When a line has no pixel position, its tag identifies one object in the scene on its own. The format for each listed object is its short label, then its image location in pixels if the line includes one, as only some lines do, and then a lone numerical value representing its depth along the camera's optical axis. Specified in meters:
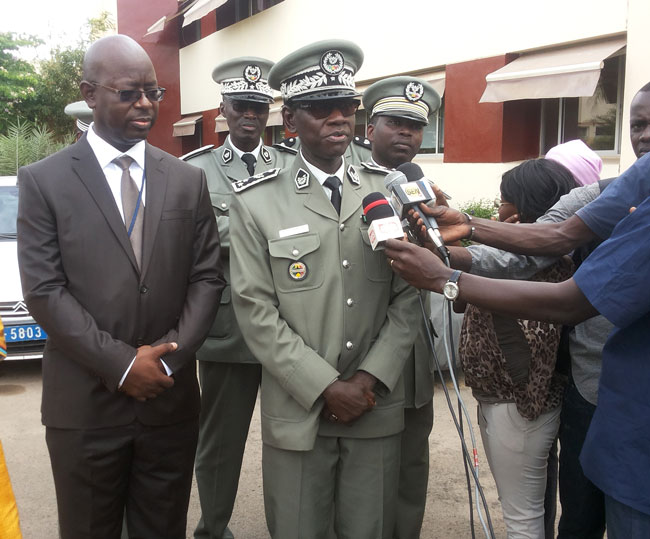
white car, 5.88
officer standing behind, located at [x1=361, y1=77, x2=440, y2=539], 2.84
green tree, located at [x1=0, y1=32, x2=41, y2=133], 21.53
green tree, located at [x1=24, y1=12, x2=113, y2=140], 22.14
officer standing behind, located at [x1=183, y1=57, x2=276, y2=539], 3.14
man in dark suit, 2.32
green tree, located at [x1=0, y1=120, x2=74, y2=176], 14.26
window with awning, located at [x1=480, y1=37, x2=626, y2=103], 6.97
